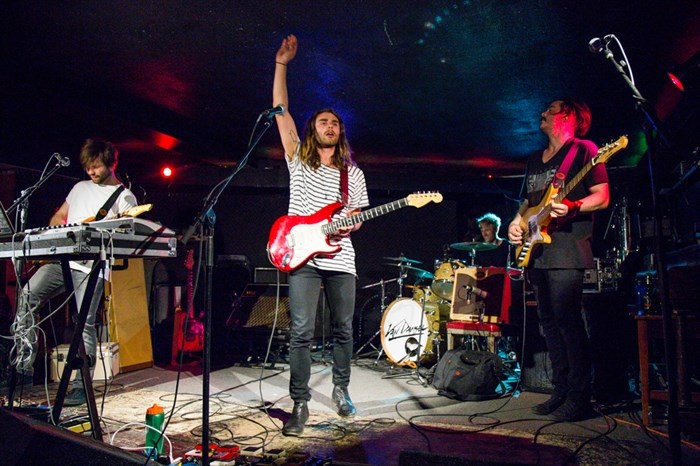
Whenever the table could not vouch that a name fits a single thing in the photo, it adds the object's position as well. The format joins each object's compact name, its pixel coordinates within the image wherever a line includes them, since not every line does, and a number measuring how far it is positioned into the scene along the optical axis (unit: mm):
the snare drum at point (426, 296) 6730
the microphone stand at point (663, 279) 2096
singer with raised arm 3350
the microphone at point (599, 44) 2490
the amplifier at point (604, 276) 4453
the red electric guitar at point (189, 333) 6703
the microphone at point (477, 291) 5660
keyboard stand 2666
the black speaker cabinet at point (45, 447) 1774
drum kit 6551
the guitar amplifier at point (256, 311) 6984
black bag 4360
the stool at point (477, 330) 5379
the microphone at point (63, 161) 3448
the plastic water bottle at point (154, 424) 2693
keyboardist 4074
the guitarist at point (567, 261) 3553
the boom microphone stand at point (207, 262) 2174
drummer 10191
